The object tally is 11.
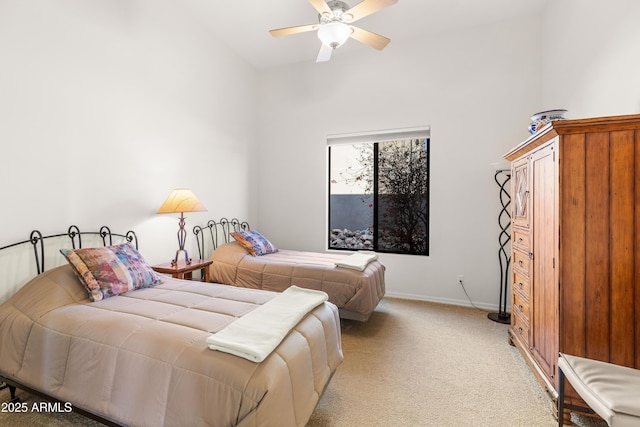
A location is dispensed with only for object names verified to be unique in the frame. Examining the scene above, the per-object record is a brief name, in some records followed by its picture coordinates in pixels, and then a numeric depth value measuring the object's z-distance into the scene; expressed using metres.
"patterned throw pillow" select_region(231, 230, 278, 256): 3.69
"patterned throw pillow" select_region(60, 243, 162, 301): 2.03
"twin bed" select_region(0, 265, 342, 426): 1.22
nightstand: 2.85
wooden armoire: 1.61
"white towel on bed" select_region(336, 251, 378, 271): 3.02
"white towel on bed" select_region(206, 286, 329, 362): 1.29
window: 4.25
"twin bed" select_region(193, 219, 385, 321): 2.90
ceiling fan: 2.35
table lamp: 2.92
